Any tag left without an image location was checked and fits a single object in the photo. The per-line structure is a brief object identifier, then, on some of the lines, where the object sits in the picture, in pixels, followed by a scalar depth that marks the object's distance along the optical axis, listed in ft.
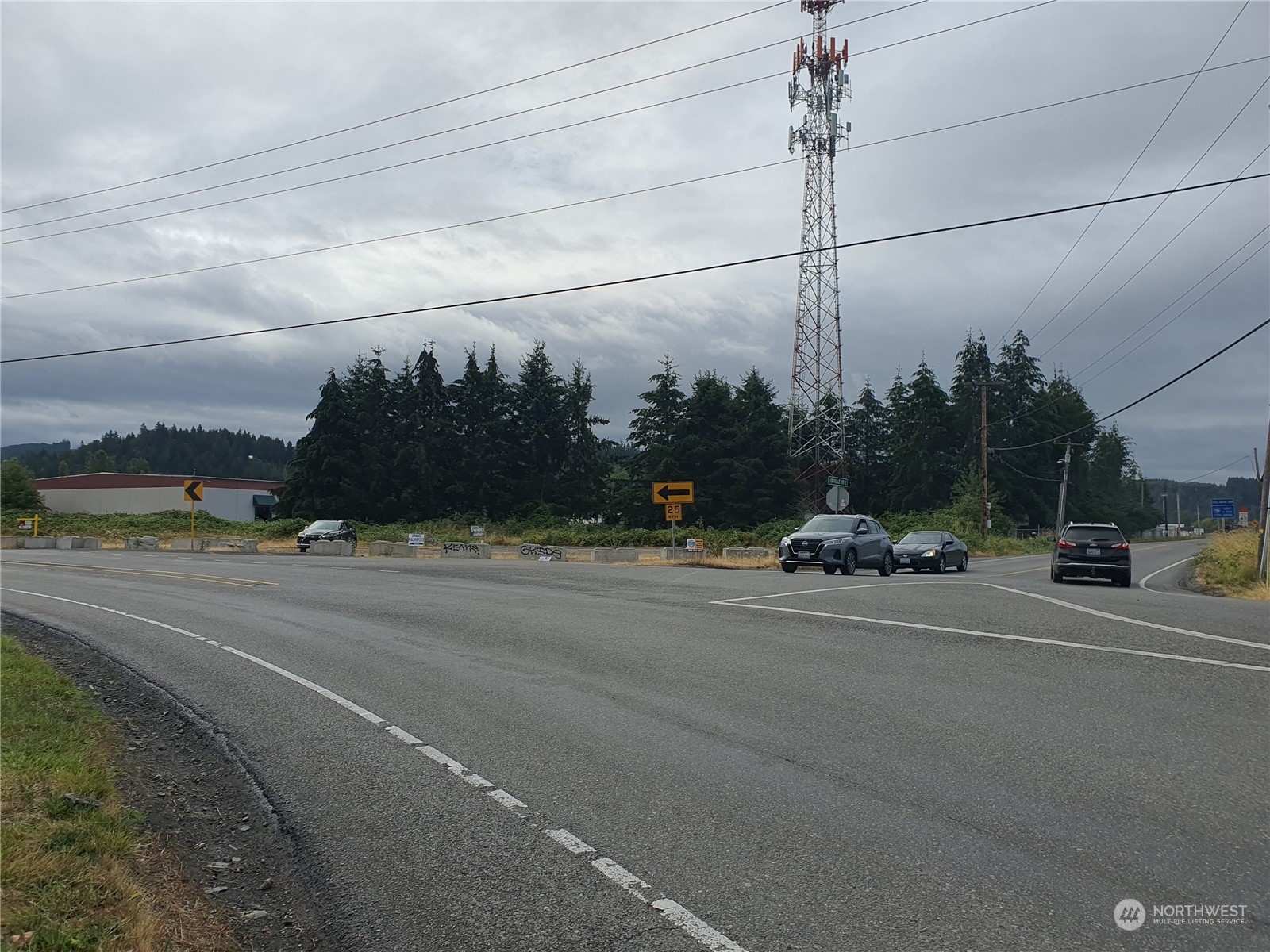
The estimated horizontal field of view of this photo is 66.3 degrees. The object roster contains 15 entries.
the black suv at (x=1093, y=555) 81.25
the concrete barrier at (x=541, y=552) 123.24
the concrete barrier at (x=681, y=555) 112.78
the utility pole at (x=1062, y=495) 233.35
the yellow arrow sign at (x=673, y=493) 108.06
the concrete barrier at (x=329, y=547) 141.73
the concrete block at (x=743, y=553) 114.62
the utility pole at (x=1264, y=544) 84.28
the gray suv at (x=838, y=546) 85.71
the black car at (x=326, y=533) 144.87
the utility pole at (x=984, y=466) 205.75
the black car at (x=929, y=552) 106.11
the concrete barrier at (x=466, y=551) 130.93
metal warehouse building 295.69
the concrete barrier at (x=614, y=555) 119.03
